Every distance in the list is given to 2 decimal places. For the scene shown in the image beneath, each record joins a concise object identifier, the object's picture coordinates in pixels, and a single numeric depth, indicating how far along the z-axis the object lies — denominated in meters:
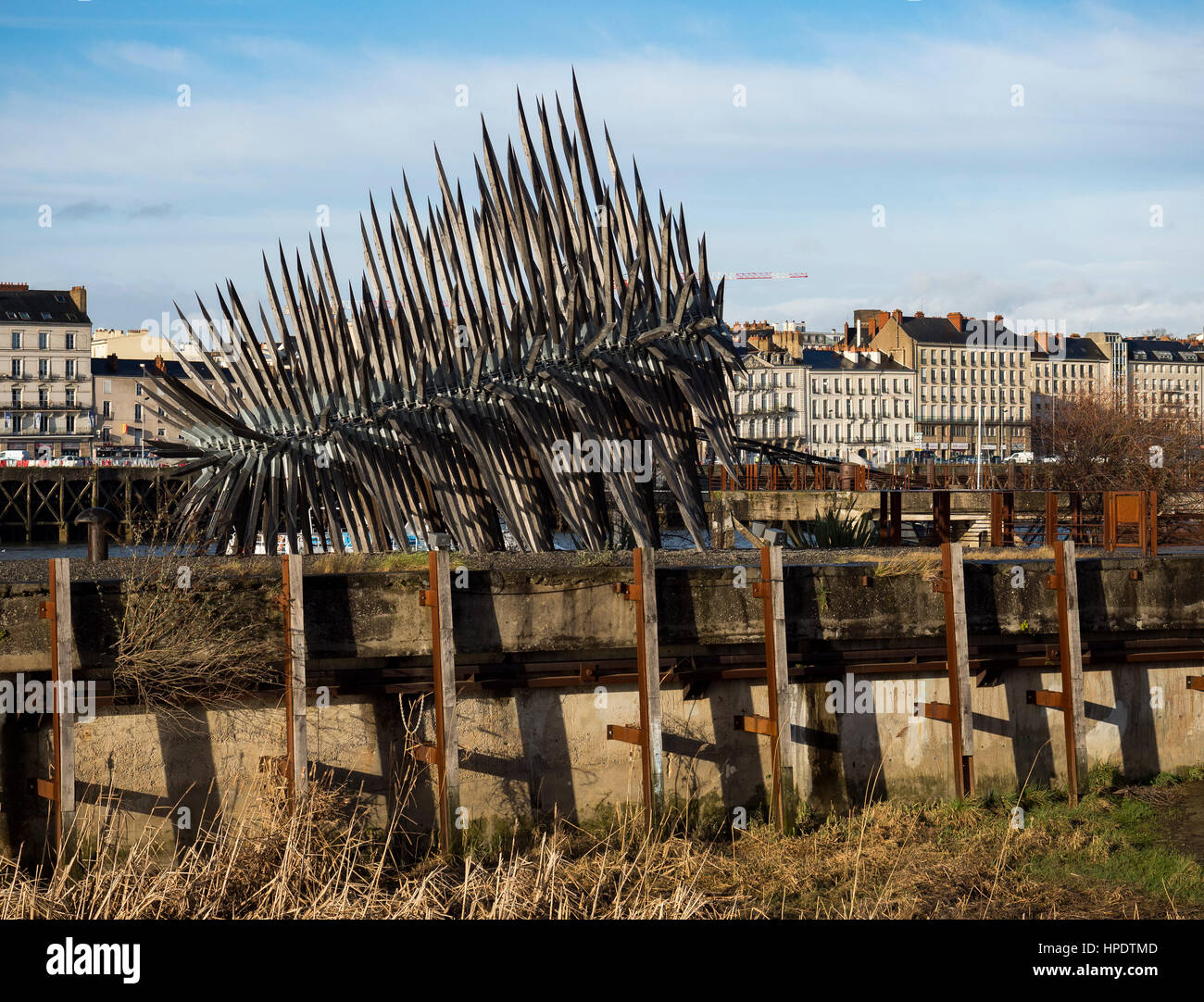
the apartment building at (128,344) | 126.88
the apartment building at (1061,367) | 161.62
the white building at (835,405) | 135.62
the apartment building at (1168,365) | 171.38
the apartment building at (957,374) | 148.62
